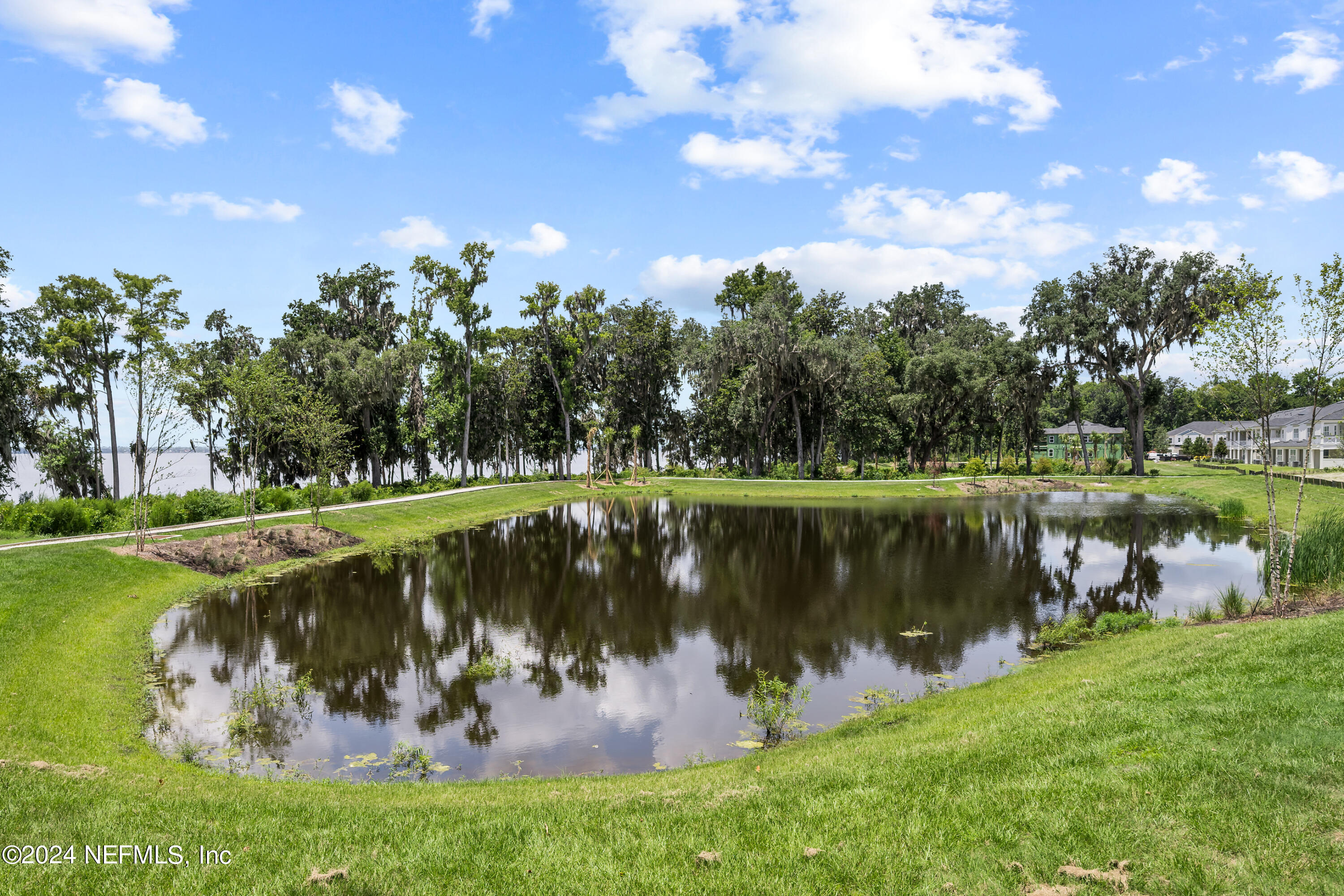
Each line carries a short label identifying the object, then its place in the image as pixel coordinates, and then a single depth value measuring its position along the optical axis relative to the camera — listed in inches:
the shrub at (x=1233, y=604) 629.9
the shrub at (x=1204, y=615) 611.8
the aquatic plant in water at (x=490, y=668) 553.0
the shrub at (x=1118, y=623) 606.5
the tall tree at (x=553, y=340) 2637.8
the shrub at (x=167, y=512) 1095.0
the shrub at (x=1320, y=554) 705.6
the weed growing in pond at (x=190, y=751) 399.9
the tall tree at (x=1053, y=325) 2399.1
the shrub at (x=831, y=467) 2657.5
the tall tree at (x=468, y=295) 2310.5
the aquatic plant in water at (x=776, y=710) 428.8
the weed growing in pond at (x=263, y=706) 446.6
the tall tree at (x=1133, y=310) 2284.7
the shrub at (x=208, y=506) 1182.3
